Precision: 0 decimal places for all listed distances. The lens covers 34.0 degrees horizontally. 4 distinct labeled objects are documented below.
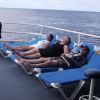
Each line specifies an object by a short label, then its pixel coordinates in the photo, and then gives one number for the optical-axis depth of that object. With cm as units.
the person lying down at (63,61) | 274
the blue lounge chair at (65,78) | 209
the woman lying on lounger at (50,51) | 315
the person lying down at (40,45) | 340
